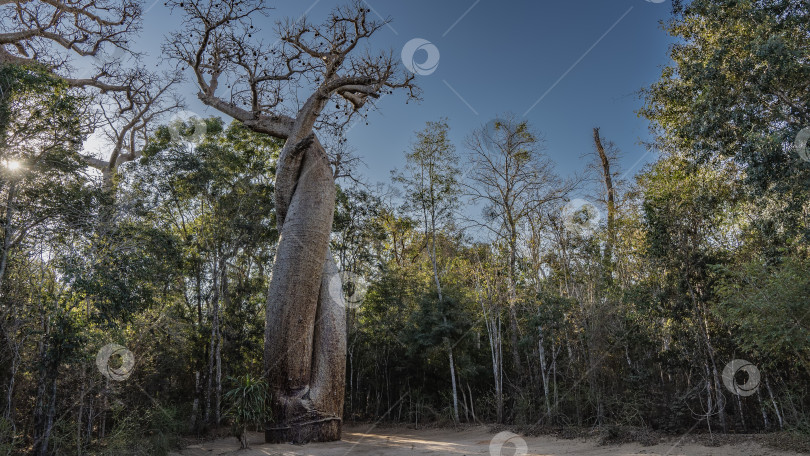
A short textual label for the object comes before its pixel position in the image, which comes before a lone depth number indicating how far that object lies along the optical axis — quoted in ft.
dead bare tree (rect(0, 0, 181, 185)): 26.78
